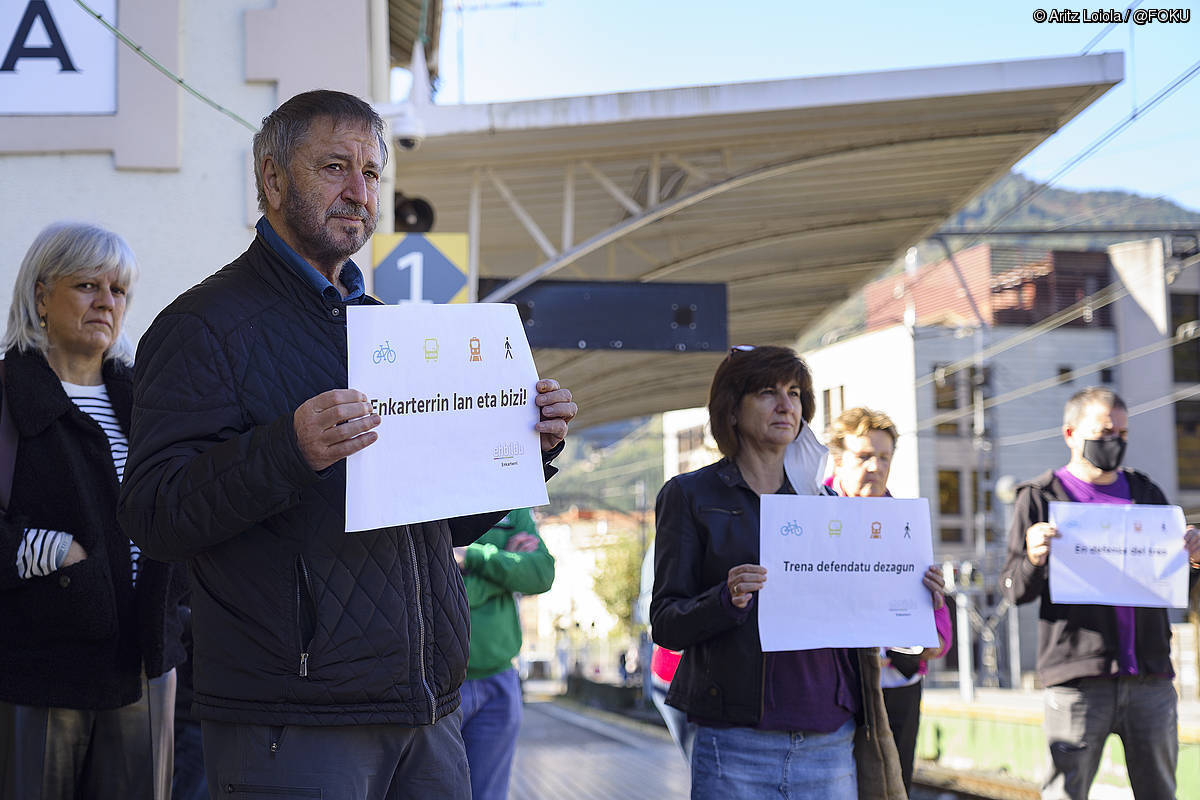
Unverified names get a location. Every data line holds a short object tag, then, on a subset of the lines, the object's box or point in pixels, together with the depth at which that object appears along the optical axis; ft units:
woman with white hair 11.51
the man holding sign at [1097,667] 19.13
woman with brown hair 13.41
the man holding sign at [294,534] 8.20
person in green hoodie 18.15
